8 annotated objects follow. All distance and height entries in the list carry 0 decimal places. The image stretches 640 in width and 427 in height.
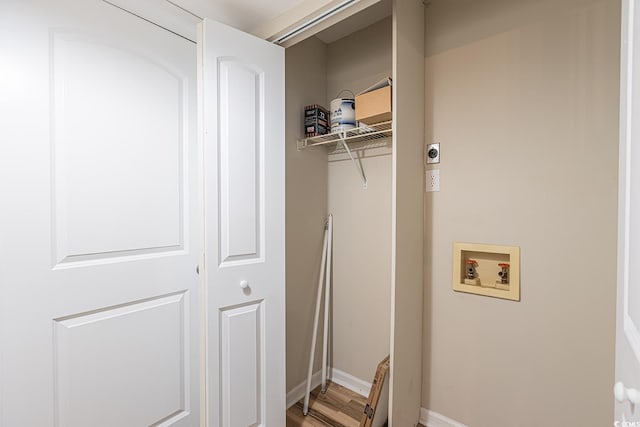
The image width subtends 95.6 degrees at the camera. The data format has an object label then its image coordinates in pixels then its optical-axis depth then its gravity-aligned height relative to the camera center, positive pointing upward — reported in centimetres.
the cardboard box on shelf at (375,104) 158 +59
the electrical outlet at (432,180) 167 +17
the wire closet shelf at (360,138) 171 +46
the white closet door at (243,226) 125 -8
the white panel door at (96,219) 102 -4
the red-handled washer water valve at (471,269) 158 -33
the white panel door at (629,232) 55 -5
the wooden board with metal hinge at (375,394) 150 -97
